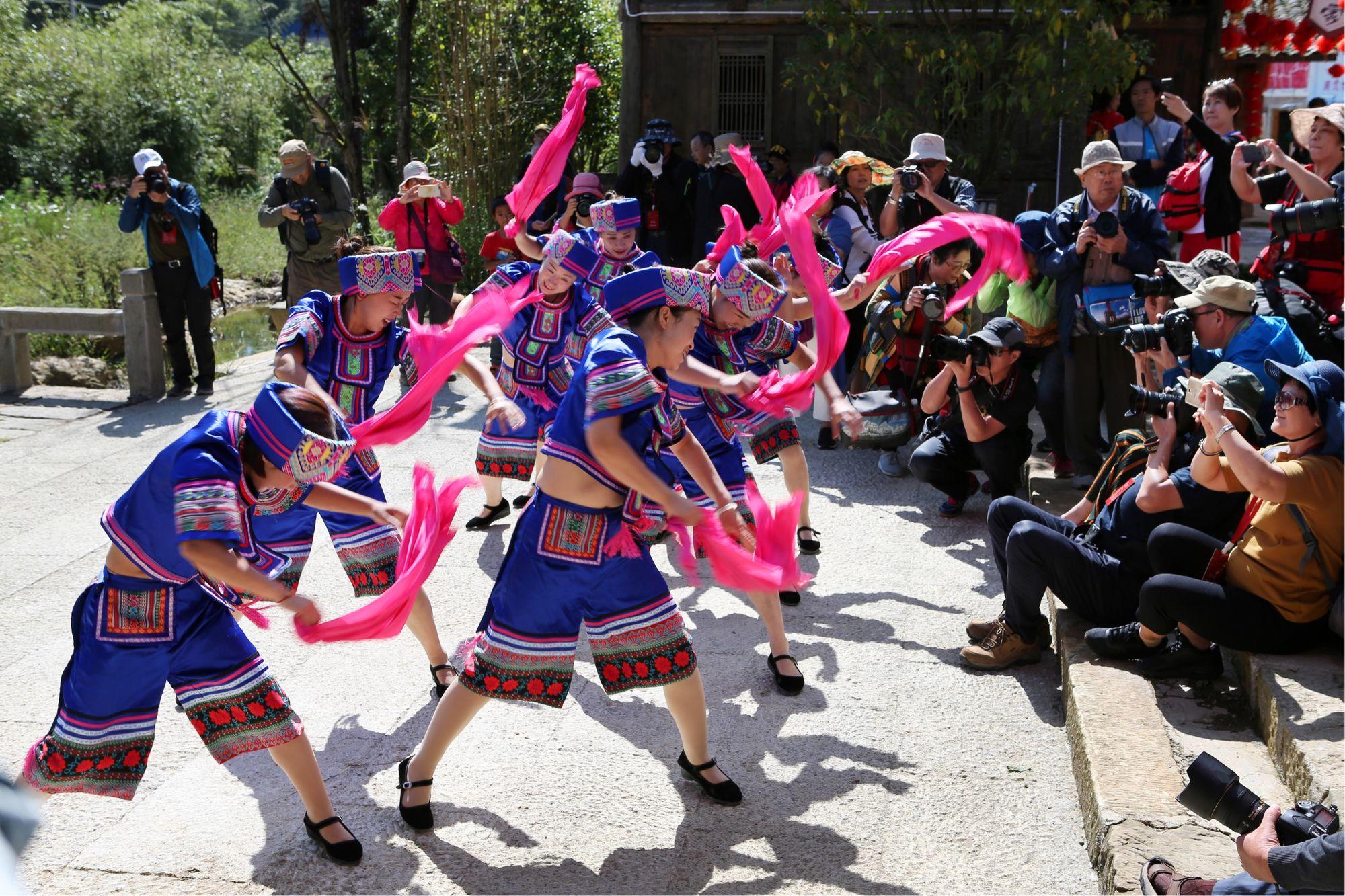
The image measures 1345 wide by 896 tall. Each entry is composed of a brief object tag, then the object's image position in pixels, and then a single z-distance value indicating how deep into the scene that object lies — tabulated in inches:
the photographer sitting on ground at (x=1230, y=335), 183.9
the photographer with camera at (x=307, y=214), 356.2
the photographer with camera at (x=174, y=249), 353.7
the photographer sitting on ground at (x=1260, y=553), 144.0
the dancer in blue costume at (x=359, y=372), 167.5
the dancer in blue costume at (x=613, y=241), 227.1
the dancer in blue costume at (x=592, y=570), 133.8
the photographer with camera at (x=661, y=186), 393.1
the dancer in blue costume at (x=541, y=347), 214.5
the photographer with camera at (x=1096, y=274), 245.3
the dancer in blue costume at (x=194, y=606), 118.1
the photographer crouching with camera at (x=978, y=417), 224.2
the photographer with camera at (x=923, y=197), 295.4
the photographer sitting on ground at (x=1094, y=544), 168.1
